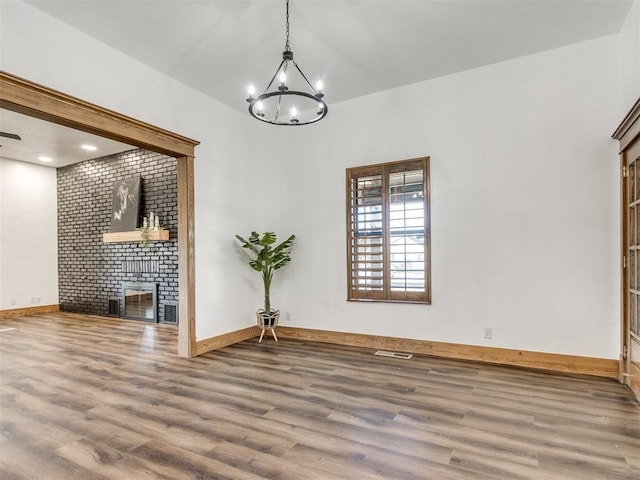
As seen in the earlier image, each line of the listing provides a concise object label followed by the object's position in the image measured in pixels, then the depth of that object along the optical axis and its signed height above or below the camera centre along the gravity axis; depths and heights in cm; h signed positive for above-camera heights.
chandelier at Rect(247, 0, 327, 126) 290 +189
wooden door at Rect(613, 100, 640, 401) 301 -8
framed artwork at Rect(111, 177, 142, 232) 669 +66
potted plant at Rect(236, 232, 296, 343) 505 -33
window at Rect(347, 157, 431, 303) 439 +8
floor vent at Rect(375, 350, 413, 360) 424 -142
